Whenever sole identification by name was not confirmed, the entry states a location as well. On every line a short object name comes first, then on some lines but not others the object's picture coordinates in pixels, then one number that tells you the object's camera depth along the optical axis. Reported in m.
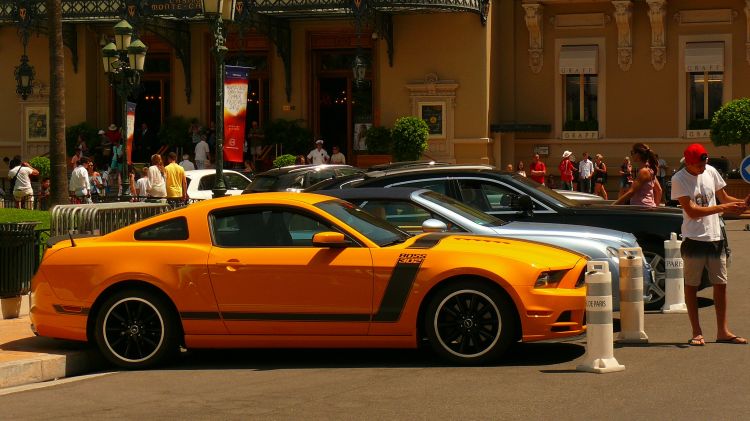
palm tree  24.81
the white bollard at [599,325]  10.38
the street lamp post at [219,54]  19.75
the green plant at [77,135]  39.97
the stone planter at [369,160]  38.42
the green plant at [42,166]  37.69
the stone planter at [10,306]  14.24
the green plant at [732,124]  35.47
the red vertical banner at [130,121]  26.61
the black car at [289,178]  22.19
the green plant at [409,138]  36.69
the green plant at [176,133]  39.62
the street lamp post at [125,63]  26.75
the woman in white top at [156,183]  27.36
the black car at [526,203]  14.95
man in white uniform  37.09
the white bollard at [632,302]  12.04
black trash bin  14.13
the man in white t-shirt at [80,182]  29.47
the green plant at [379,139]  37.75
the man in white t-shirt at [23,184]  31.48
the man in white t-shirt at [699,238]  11.70
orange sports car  10.81
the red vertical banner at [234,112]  21.00
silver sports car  13.08
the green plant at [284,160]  35.94
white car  28.73
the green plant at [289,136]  38.56
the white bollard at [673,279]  14.34
